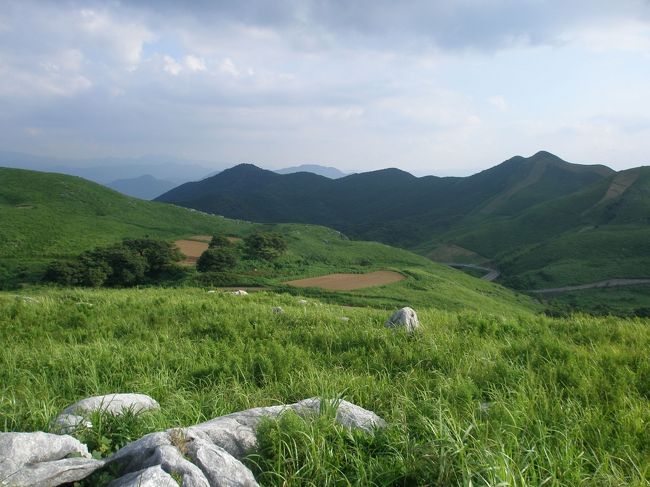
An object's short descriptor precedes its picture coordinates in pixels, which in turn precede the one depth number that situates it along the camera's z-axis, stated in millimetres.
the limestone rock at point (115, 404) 4738
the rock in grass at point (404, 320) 9510
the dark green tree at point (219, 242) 50312
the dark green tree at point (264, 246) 50625
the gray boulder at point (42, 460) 3305
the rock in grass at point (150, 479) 3094
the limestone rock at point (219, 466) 3502
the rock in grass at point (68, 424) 4262
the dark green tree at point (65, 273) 33312
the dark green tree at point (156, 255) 40219
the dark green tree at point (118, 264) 36469
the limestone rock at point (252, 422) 4074
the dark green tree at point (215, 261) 41622
